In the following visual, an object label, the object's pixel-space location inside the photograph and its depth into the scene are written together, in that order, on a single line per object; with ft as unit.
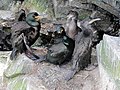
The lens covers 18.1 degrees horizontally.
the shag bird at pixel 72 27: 20.25
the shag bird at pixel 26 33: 21.43
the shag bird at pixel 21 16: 22.76
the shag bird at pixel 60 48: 19.76
